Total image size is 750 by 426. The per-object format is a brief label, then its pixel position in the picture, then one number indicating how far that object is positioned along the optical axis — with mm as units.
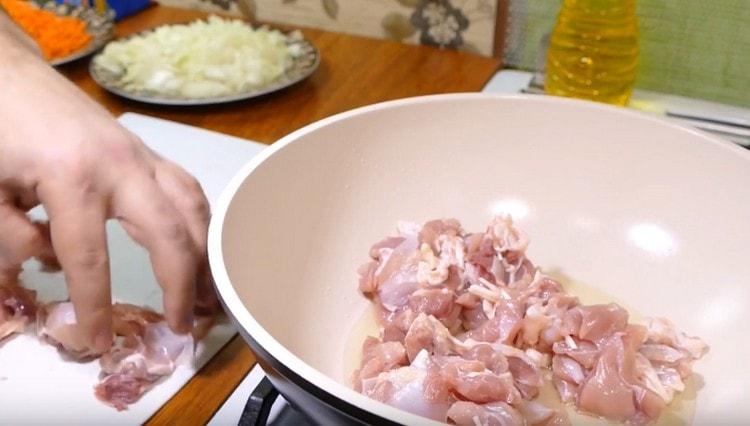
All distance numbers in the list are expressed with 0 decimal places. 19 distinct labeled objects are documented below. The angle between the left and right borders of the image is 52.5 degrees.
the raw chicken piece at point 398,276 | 711
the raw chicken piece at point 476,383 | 569
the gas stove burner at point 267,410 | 608
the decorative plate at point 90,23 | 1280
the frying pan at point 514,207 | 686
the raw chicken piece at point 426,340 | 637
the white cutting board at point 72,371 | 641
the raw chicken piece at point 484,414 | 540
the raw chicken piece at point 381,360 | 627
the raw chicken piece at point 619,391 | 616
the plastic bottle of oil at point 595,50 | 1068
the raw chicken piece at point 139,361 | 657
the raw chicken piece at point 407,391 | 564
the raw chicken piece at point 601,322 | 652
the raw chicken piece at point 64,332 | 677
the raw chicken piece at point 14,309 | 723
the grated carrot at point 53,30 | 1286
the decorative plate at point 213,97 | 1128
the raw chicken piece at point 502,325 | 658
